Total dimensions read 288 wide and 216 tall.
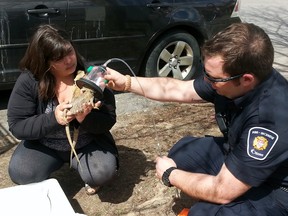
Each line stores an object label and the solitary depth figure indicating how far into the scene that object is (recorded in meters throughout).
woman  1.91
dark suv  2.94
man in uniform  1.49
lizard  1.70
